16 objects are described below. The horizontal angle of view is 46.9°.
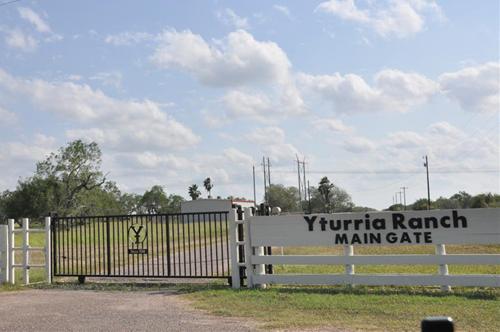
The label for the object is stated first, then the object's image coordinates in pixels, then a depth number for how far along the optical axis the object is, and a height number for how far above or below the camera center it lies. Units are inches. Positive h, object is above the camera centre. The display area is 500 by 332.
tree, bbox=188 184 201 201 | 5792.3 +337.3
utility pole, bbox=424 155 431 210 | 3025.6 +123.4
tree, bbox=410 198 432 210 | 3798.2 +89.7
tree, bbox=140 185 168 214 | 5588.6 +285.9
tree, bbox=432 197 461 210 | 4105.3 +95.4
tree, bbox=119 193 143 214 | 5123.0 +251.6
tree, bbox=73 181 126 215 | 2481.5 +130.0
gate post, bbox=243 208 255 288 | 517.0 -23.1
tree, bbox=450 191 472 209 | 3540.8 +122.6
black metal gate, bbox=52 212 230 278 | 573.9 -5.9
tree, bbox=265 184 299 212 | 5083.7 +227.6
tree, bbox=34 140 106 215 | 2401.6 +233.3
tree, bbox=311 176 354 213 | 4933.6 +207.6
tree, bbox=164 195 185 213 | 5620.1 +241.9
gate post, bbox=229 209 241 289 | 520.1 -23.8
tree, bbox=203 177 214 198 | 5615.2 +393.7
